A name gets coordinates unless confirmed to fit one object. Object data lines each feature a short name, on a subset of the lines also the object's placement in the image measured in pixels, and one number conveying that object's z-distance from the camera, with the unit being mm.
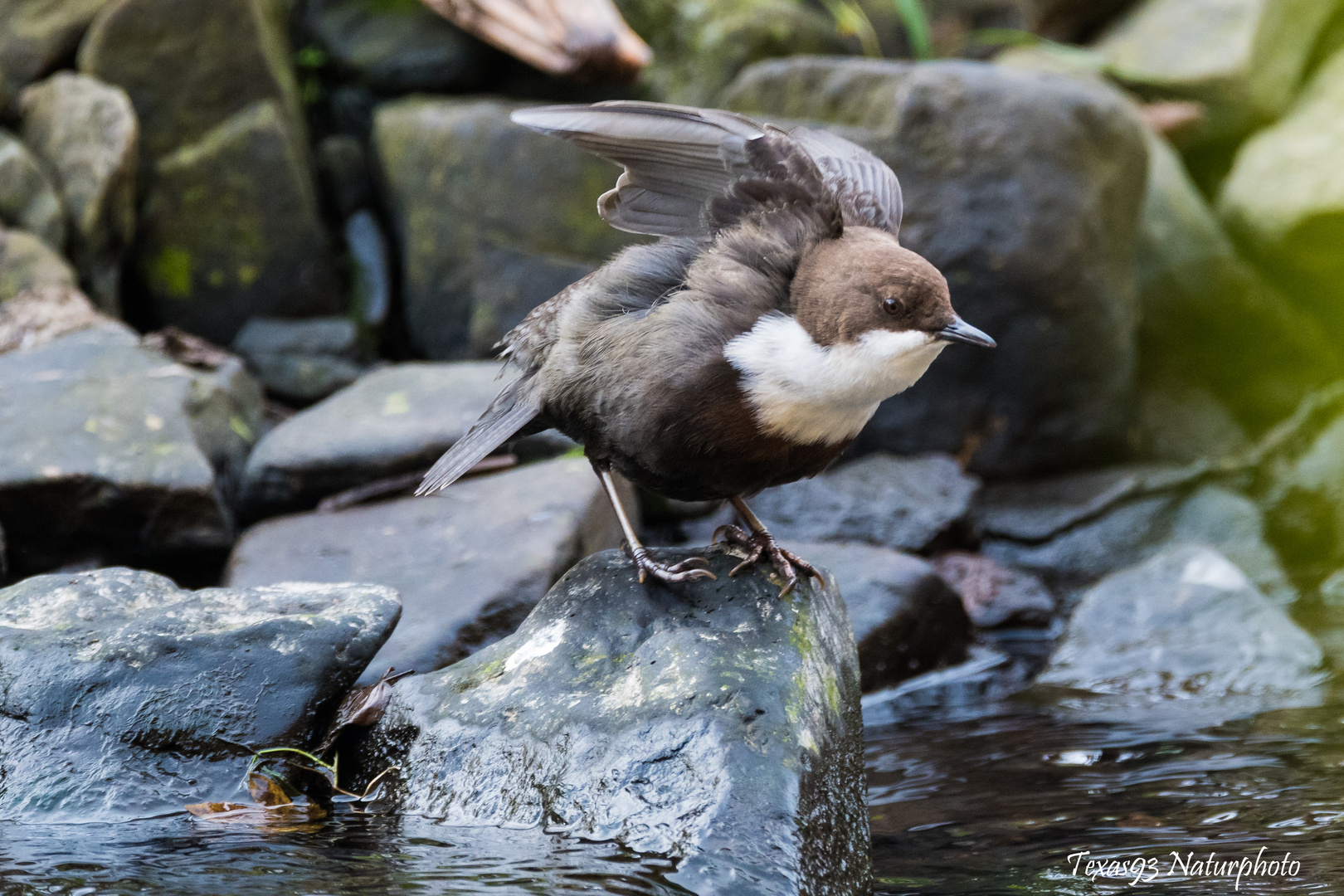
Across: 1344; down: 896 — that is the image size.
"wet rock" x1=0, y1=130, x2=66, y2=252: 12172
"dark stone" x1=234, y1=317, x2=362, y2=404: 13422
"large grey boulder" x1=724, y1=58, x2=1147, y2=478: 12414
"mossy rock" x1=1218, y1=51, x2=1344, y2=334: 13305
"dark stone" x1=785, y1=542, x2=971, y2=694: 9508
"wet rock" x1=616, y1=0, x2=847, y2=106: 14180
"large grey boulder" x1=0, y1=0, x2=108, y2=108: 13234
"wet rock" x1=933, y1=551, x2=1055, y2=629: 11180
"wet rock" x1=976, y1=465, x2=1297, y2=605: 12344
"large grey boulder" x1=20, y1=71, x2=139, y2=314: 12461
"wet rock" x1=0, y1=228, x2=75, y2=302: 11617
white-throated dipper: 5461
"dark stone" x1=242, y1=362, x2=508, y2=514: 10039
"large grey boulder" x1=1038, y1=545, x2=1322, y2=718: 8922
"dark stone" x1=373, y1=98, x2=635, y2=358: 13187
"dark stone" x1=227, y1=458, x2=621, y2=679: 8008
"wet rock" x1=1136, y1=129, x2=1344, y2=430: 14422
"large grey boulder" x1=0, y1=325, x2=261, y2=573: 8969
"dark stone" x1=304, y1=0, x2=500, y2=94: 14555
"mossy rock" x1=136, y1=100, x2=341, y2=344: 13352
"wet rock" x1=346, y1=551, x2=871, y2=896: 5098
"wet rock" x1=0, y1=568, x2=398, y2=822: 5945
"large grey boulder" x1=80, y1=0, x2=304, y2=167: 13039
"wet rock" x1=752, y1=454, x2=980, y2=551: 11617
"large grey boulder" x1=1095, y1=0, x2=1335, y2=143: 15102
